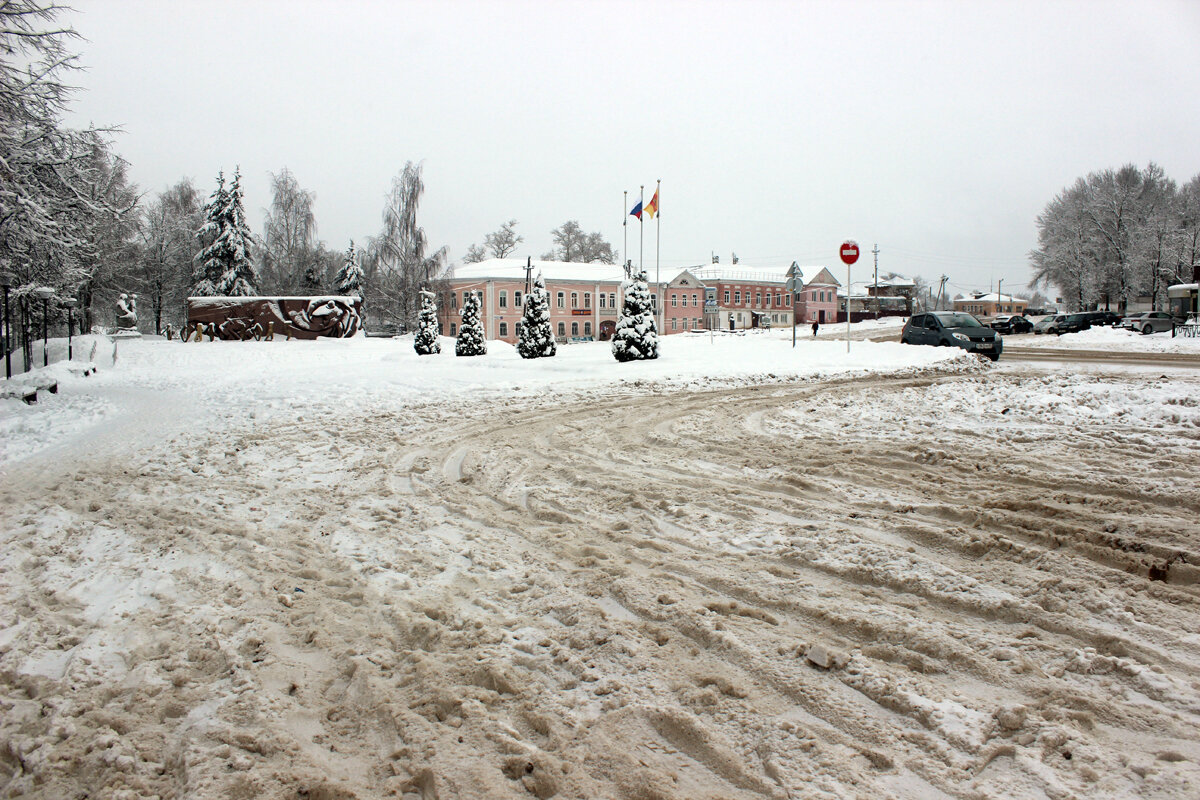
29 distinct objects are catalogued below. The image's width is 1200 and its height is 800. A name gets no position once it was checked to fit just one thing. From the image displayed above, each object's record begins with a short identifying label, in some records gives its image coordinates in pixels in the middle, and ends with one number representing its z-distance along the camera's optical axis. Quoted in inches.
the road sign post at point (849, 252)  810.2
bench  463.7
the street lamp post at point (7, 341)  512.4
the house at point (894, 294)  3789.4
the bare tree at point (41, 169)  417.7
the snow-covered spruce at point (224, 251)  1849.2
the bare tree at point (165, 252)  1905.8
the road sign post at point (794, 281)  877.2
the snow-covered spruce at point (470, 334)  1084.5
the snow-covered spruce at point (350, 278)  2218.3
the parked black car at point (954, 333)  792.3
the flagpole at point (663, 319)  2614.7
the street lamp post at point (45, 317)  573.0
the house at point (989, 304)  4330.7
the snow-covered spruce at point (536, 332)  1011.9
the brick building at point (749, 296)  2918.3
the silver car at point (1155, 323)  1402.6
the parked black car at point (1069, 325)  1582.2
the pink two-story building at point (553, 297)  2278.5
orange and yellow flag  1314.0
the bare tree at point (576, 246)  3196.4
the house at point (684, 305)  2716.5
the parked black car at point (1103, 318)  1614.2
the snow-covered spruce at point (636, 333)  817.5
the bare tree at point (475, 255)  3021.2
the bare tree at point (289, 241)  2142.0
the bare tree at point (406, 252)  1955.0
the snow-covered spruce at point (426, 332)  1104.2
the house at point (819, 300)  3120.1
